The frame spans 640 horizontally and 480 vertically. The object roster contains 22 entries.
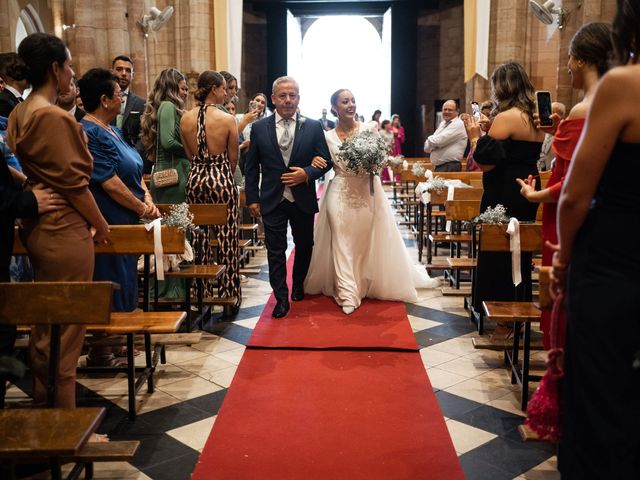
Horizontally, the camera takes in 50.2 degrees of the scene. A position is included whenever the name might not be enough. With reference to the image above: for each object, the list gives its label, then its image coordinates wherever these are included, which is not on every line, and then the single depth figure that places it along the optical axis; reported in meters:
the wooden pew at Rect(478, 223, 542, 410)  4.16
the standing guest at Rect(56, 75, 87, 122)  6.12
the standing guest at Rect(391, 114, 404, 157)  21.84
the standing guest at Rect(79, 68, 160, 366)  4.31
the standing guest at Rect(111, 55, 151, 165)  6.67
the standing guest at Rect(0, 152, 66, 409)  2.96
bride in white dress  6.33
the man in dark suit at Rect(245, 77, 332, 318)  5.92
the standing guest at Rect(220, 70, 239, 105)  7.82
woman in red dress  3.21
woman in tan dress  3.11
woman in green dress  6.07
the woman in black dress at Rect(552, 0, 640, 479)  1.98
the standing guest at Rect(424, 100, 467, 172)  9.53
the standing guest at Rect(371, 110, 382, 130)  22.62
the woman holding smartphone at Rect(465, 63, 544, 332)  4.86
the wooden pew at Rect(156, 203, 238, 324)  5.38
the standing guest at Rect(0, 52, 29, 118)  5.28
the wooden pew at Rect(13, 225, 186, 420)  3.87
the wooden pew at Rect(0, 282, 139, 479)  2.83
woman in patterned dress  5.86
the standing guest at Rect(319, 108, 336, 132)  22.01
